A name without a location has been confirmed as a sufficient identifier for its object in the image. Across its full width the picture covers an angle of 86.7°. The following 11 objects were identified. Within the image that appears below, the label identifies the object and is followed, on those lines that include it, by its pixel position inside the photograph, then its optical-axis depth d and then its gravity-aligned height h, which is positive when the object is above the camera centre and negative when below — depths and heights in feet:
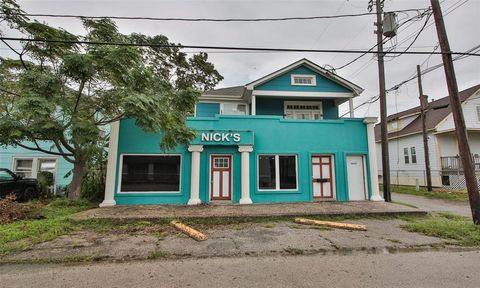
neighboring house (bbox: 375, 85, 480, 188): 60.75 +7.87
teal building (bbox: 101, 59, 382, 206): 36.81 +1.91
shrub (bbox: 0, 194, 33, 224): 26.76 -3.90
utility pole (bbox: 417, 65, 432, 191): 55.72 +10.82
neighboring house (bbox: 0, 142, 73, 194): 46.06 +1.97
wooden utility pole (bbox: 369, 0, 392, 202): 40.19 +11.52
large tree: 28.32 +10.43
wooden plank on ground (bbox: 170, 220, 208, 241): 21.89 -5.14
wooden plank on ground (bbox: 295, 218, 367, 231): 25.14 -5.04
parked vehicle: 38.22 -1.70
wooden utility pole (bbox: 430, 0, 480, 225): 24.84 +5.96
